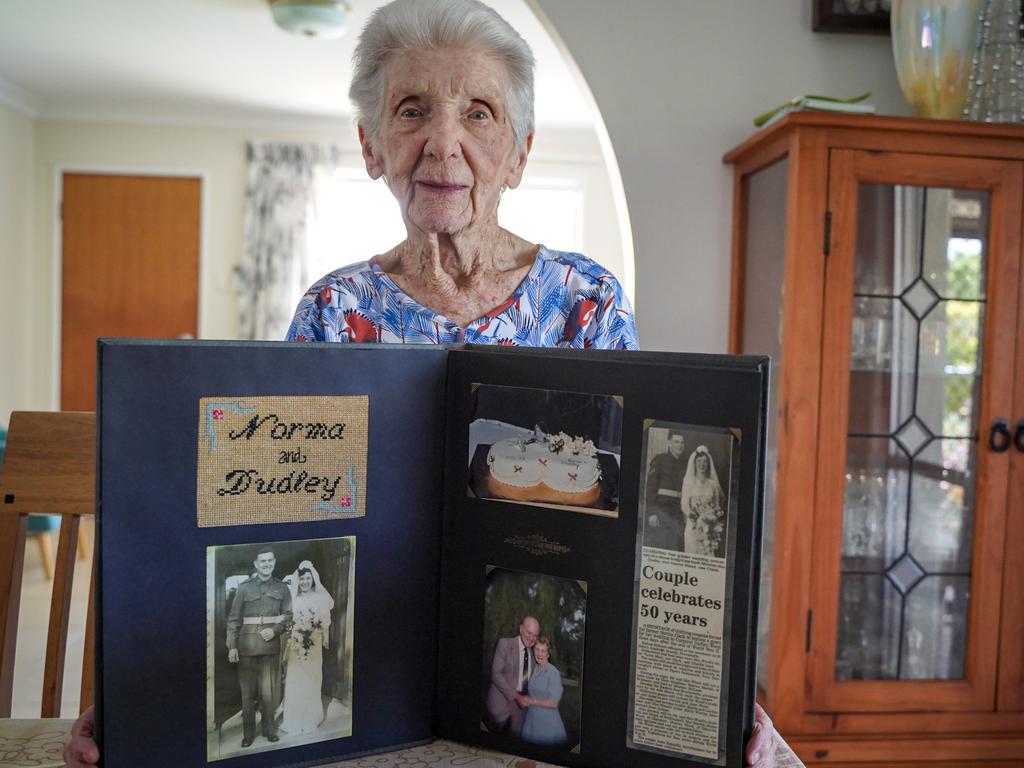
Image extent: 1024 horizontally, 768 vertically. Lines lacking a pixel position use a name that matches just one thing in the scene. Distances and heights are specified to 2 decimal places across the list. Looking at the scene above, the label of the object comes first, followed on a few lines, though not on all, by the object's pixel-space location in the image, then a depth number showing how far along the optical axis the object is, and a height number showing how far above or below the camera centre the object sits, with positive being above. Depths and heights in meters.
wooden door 5.91 +0.54
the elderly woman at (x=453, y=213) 0.88 +0.15
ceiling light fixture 3.57 +1.44
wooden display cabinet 1.82 -0.16
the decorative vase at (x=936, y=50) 1.85 +0.71
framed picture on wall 2.03 +0.85
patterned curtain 6.00 +0.82
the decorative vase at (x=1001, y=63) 1.87 +0.69
